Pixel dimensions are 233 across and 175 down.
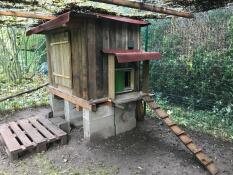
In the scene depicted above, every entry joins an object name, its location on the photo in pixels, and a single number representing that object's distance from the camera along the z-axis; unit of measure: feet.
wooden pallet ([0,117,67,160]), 14.30
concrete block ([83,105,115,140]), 14.89
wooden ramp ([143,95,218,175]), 12.36
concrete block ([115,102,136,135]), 16.34
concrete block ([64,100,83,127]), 17.46
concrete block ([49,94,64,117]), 19.70
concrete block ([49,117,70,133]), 16.94
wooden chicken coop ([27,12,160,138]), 13.62
